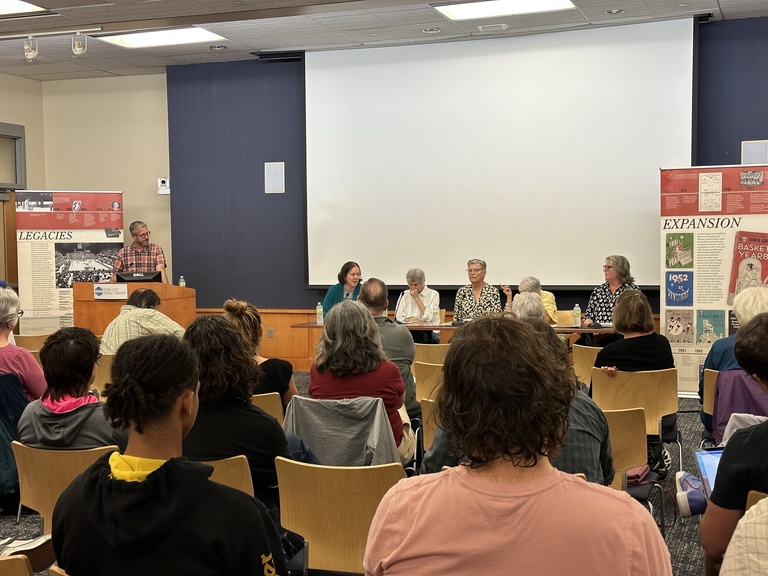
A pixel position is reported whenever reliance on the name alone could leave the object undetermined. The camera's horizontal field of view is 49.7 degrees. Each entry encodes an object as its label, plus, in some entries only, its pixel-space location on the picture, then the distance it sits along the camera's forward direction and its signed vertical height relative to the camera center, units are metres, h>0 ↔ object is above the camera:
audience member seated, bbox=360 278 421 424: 4.94 -0.74
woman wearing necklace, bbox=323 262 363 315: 8.61 -0.61
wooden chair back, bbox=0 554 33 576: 1.89 -0.76
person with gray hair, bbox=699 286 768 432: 4.27 -0.63
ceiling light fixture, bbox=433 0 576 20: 7.95 +2.13
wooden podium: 8.85 -0.81
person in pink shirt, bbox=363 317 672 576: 1.33 -0.45
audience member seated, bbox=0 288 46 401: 4.61 -0.71
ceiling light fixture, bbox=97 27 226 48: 9.02 +2.14
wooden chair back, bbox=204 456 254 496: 2.67 -0.78
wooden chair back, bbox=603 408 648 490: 3.69 -0.96
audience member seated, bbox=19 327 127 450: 3.58 -0.79
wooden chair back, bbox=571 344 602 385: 5.79 -0.95
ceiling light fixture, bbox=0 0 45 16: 7.52 +2.06
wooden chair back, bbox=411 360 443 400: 5.33 -0.97
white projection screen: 8.66 +0.83
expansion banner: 7.60 -0.24
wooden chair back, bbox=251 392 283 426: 3.78 -0.79
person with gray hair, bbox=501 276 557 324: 7.64 -0.69
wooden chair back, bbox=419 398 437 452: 4.01 -1.00
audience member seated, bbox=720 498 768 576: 1.39 -0.55
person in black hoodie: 1.59 -0.53
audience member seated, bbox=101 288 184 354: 6.09 -0.68
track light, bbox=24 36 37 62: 8.06 +1.77
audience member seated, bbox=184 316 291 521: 2.83 -0.64
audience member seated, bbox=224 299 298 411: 4.00 -0.66
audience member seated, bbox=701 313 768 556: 2.05 -0.65
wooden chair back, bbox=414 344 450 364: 6.16 -0.94
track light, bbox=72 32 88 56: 8.09 +1.83
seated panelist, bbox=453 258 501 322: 8.24 -0.71
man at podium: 10.23 -0.34
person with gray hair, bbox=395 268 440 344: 8.46 -0.80
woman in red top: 3.79 -0.63
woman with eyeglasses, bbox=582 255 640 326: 7.77 -0.61
